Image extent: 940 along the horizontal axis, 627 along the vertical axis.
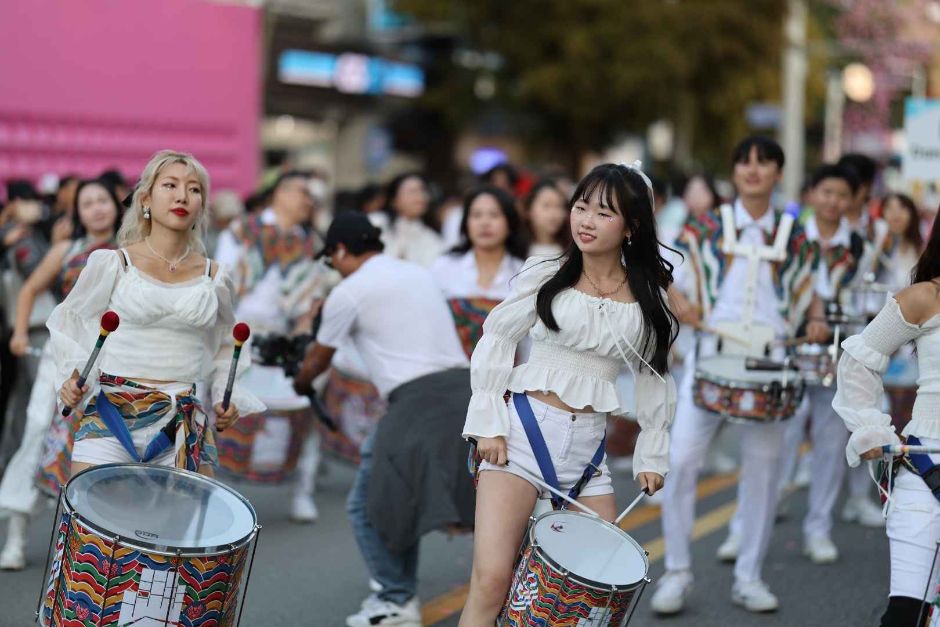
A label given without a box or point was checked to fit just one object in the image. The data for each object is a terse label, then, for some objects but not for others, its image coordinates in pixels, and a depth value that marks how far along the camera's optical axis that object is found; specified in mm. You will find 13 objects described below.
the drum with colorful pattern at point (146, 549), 7402
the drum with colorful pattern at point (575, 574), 7396
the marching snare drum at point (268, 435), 14252
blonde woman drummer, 9032
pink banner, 27306
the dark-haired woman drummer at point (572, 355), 8264
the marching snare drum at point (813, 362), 11929
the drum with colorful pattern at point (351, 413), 15236
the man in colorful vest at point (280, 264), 15815
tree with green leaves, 50220
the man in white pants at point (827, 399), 13747
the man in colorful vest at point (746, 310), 11767
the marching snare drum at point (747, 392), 11120
